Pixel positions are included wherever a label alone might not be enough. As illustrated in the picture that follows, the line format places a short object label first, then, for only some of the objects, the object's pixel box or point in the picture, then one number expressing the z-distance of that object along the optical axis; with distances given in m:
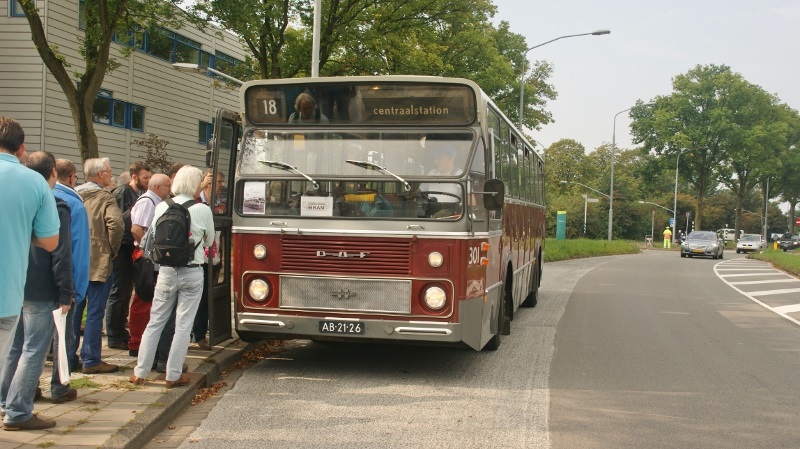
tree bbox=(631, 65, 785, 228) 71.88
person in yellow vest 65.75
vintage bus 7.93
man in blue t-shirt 4.75
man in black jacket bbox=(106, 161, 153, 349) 8.42
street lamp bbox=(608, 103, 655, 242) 54.90
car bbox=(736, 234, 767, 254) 64.25
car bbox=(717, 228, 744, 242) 97.19
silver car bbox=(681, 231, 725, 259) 45.44
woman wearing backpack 7.05
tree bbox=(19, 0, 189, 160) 17.53
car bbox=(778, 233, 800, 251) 74.12
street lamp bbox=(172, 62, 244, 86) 23.10
